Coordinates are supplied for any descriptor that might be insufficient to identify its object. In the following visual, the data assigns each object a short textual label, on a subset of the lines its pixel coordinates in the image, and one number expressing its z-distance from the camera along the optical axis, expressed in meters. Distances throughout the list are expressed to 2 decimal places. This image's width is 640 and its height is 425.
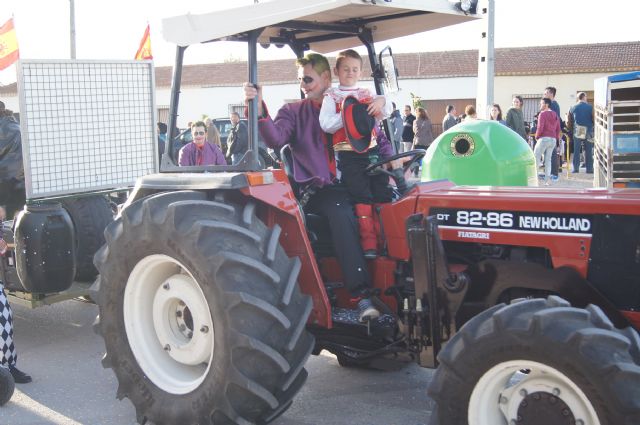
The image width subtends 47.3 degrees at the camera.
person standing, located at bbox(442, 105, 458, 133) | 18.31
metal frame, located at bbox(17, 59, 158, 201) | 5.99
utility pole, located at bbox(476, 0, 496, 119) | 11.41
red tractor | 3.04
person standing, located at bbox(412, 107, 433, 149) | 18.11
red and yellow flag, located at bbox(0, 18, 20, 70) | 16.12
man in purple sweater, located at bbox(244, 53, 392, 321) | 4.10
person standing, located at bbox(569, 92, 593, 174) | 16.95
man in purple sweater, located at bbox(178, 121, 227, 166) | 8.59
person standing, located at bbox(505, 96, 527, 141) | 15.12
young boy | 4.19
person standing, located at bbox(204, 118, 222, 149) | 11.59
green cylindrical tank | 7.88
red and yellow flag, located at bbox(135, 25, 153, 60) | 15.26
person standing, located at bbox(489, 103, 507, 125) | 15.10
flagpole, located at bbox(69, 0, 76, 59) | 19.03
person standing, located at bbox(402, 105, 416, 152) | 20.44
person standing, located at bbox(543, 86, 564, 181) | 15.95
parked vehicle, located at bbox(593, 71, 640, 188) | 8.84
